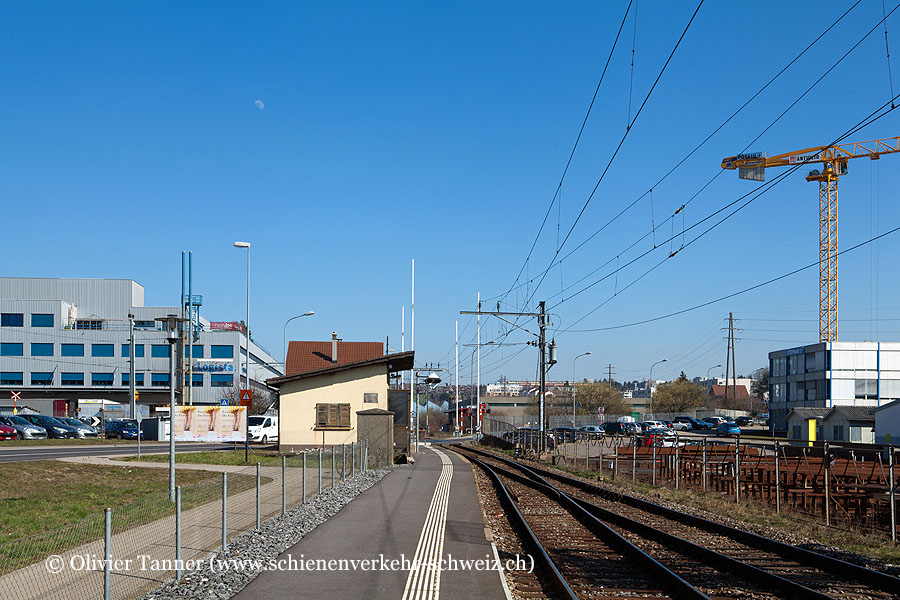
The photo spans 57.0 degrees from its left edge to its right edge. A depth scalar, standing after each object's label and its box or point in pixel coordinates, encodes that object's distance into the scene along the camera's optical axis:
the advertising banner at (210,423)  37.84
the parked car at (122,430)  55.09
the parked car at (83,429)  53.63
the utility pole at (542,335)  42.94
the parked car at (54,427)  51.78
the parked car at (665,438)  52.88
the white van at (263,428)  51.09
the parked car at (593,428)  75.67
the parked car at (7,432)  46.56
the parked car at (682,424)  91.69
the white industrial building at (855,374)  81.69
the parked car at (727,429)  82.19
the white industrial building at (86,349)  85.81
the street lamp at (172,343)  16.34
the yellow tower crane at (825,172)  73.38
